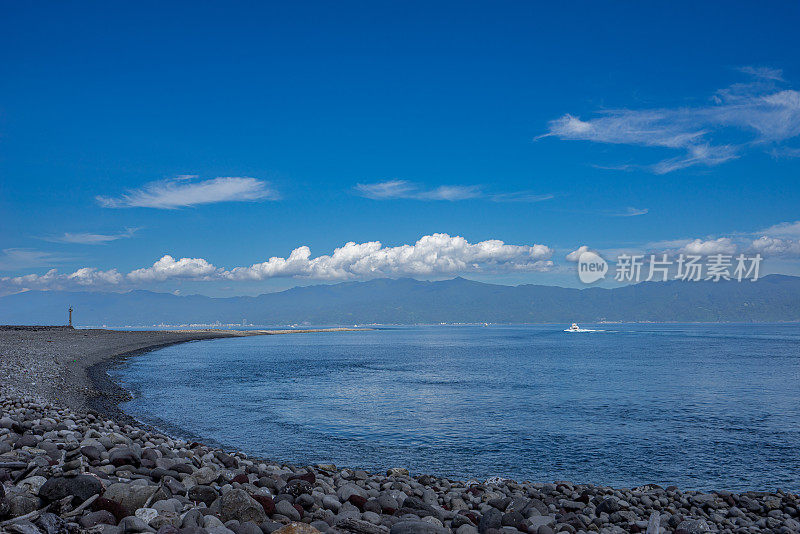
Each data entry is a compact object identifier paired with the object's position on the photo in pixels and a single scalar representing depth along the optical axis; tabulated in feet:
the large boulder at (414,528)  26.32
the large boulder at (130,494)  24.09
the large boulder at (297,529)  22.39
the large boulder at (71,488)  23.31
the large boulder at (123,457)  31.01
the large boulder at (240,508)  24.94
